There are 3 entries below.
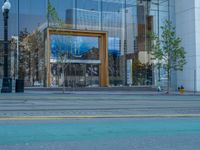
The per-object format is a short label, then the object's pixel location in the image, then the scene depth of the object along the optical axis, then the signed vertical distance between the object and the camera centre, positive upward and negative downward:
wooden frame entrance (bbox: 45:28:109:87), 43.72 +3.07
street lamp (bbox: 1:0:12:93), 30.30 +0.90
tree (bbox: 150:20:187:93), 42.49 +2.45
